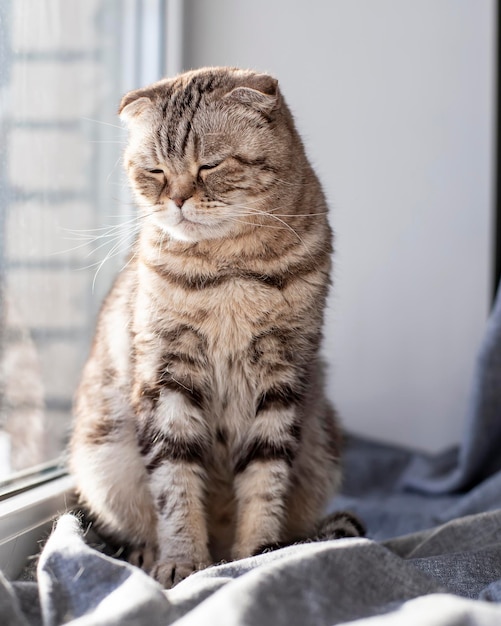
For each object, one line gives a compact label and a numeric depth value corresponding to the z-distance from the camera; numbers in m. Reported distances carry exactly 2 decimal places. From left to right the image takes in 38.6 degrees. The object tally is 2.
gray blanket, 0.74
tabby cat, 1.13
